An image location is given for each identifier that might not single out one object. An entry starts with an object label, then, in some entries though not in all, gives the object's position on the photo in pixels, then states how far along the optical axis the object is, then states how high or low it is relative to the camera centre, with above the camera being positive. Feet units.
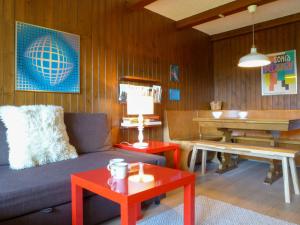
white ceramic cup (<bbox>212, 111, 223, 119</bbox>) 11.34 -0.11
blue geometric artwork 7.55 +1.84
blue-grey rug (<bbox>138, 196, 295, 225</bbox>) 6.11 -2.90
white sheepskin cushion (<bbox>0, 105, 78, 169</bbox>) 6.20 -0.66
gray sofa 4.53 -1.59
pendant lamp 9.64 +2.19
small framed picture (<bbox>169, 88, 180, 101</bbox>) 13.10 +1.01
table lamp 9.21 +0.28
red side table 8.69 -1.40
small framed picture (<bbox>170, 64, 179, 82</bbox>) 13.14 +2.26
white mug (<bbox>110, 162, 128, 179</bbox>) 4.87 -1.23
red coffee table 3.96 -1.43
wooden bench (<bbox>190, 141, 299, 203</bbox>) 7.80 -1.54
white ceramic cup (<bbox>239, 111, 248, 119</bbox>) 11.16 -0.12
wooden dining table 8.61 -0.59
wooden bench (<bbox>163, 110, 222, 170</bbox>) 11.17 -1.17
